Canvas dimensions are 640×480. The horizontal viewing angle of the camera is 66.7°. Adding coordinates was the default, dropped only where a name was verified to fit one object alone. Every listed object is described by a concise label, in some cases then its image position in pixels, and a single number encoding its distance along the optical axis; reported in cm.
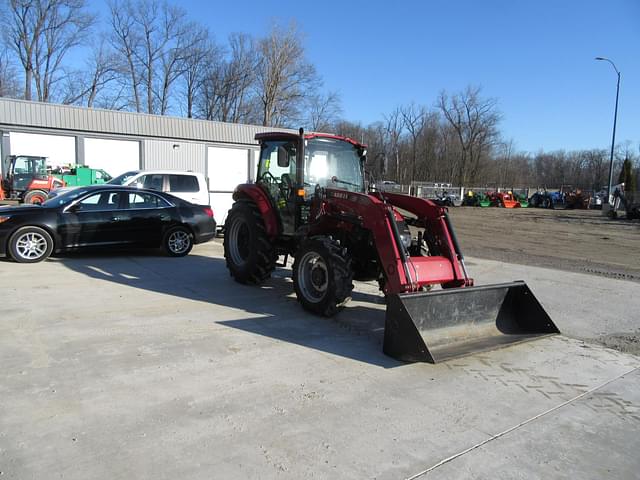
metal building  2580
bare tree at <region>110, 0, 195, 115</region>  5097
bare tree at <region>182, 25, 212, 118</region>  5481
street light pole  3509
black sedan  902
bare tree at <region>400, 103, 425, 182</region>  7256
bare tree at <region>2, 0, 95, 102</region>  4453
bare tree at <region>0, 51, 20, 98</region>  4606
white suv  1287
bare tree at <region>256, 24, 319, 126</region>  4956
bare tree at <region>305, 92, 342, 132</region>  5772
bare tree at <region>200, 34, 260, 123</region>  5488
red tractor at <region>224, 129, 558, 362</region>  505
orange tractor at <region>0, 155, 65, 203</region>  2211
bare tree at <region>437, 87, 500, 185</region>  7175
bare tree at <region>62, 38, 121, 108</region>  4856
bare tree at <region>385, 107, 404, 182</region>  7094
